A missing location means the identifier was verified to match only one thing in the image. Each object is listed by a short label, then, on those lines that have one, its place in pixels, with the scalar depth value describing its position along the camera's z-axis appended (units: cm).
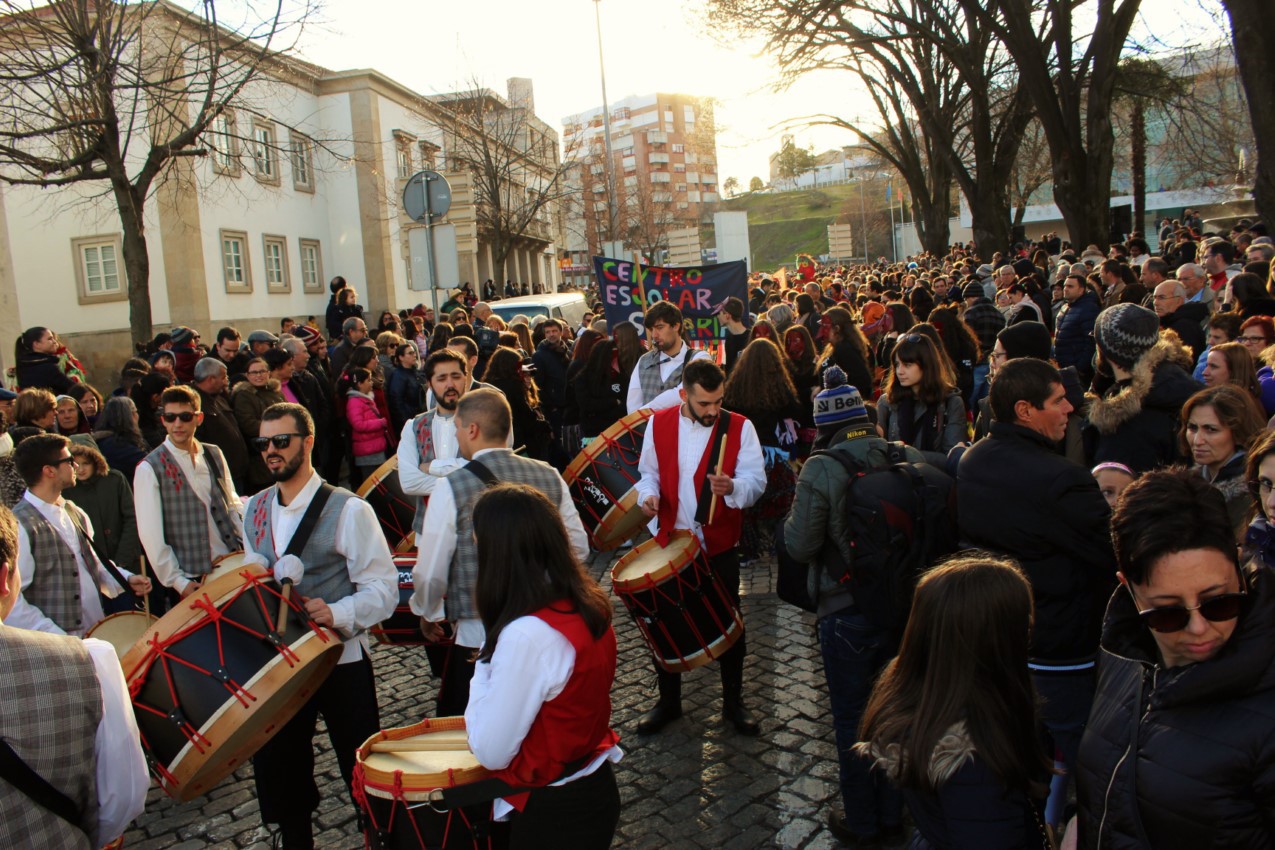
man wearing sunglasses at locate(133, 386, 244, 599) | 516
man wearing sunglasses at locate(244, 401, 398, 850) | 399
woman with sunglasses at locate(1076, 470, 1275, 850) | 192
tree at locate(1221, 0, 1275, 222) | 1034
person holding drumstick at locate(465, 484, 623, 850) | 277
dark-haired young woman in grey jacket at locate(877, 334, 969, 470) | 577
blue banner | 1008
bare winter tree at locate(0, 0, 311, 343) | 1245
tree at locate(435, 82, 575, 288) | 3083
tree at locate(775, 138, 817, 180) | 14175
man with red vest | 509
